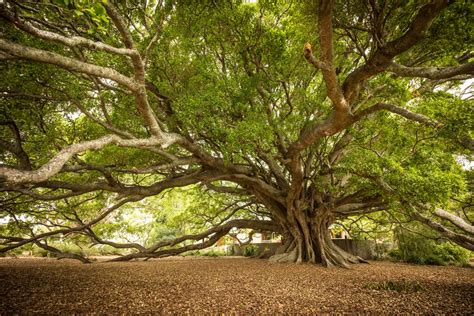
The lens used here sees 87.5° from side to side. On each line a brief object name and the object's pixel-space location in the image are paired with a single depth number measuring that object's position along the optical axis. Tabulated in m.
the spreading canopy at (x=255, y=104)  3.62
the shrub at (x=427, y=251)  10.04
